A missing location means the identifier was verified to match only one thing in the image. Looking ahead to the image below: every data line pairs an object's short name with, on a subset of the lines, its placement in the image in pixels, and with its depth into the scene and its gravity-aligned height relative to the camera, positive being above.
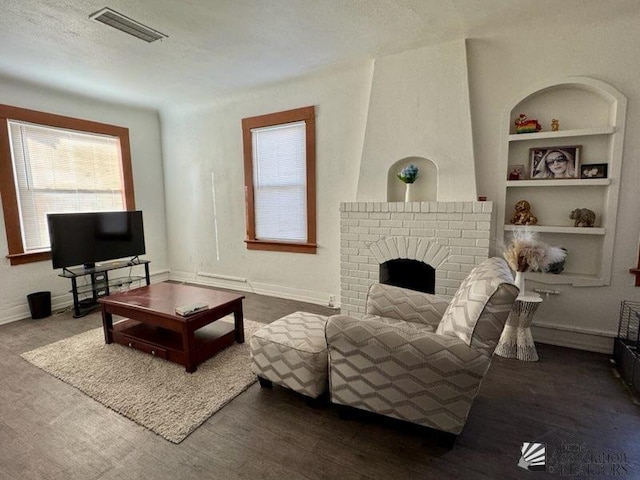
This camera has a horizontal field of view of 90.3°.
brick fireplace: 2.73 -0.40
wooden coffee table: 2.32 -0.94
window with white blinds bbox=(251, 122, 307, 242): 3.83 +0.20
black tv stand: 3.47 -0.97
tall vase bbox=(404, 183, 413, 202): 3.04 +0.03
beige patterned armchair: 1.44 -0.77
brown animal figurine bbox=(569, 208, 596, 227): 2.56 -0.19
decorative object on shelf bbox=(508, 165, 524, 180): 2.77 +0.19
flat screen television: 3.38 -0.40
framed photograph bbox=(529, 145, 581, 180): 2.61 +0.26
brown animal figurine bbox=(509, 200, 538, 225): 2.74 -0.18
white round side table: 2.40 -1.08
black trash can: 3.43 -1.09
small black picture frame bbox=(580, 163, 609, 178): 2.51 +0.18
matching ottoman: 1.84 -0.93
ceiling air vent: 2.22 +1.30
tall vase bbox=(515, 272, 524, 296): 2.50 -0.67
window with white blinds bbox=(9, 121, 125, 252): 3.51 +0.34
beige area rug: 1.86 -1.24
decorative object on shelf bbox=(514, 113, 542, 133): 2.64 +0.58
